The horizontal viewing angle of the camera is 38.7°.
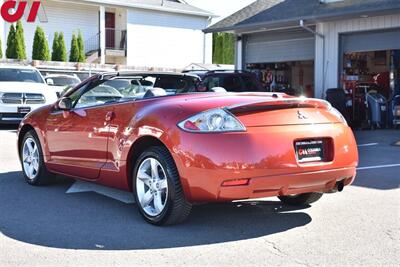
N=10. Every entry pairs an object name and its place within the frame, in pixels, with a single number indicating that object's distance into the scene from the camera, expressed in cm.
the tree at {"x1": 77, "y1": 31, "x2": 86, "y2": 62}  2978
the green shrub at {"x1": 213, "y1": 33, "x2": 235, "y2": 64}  3966
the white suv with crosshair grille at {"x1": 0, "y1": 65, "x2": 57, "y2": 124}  1503
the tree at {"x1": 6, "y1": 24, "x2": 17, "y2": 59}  2758
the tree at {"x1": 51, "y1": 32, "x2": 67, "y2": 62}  2898
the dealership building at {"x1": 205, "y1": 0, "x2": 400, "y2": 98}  1532
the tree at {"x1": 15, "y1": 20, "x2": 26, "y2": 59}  2761
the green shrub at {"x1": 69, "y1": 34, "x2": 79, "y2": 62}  2937
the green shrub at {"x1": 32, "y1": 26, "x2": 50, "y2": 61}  2834
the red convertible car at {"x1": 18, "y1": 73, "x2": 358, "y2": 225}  477
